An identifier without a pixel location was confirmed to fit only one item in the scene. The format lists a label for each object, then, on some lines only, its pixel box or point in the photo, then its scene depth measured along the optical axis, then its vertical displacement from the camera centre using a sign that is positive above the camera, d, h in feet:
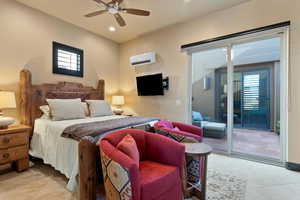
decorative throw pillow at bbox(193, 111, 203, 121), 13.46 -1.29
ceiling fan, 9.07 +5.37
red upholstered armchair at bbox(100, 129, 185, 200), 4.30 -2.24
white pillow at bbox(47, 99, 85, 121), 10.00 -0.61
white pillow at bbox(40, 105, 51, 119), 10.34 -0.76
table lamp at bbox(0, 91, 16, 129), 8.48 -0.21
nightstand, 8.21 -2.54
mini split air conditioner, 14.84 +4.02
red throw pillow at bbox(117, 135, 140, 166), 4.91 -1.54
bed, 5.65 -1.87
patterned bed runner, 6.83 -1.32
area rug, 6.56 -3.90
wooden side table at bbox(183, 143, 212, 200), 5.85 -2.90
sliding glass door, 10.74 +0.38
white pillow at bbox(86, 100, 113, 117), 12.39 -0.65
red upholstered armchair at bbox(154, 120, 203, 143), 7.14 -1.56
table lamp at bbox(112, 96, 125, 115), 16.09 -0.09
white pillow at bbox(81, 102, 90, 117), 12.27 -0.72
